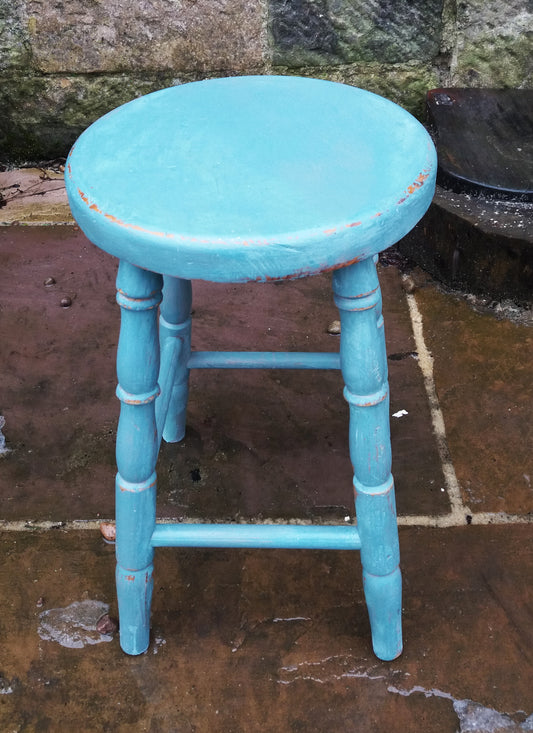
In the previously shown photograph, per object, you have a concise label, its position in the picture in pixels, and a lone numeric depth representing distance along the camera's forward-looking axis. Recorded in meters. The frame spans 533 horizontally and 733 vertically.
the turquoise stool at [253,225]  1.04
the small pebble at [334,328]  2.09
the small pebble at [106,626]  1.45
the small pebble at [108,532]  1.61
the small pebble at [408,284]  2.24
